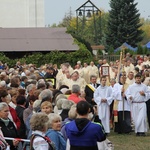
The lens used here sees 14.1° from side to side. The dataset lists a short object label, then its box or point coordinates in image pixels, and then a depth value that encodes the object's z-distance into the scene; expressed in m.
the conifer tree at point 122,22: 66.31
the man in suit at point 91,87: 18.12
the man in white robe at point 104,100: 17.17
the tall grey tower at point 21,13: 71.25
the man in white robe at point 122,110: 17.92
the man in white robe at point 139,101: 17.25
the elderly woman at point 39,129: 7.99
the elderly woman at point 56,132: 8.52
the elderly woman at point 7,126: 9.12
